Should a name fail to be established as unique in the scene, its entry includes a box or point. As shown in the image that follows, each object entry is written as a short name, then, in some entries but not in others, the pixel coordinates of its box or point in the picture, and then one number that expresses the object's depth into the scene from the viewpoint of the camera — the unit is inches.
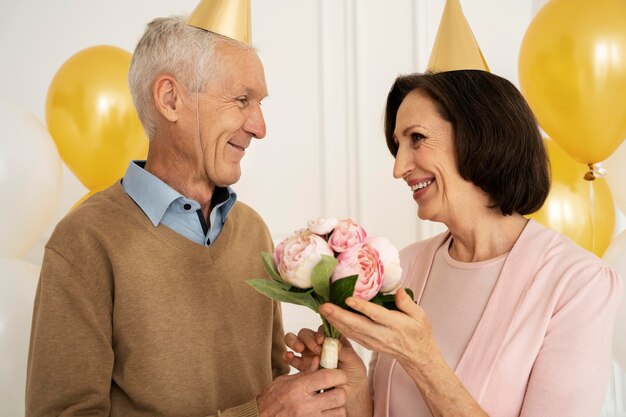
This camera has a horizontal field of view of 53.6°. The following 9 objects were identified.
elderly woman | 53.4
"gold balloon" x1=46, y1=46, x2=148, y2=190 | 95.9
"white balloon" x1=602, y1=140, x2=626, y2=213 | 95.2
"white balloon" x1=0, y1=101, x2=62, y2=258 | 86.4
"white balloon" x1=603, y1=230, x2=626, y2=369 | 85.1
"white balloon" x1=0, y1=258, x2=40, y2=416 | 80.1
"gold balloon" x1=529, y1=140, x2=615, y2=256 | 93.3
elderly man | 55.3
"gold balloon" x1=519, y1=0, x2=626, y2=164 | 84.3
